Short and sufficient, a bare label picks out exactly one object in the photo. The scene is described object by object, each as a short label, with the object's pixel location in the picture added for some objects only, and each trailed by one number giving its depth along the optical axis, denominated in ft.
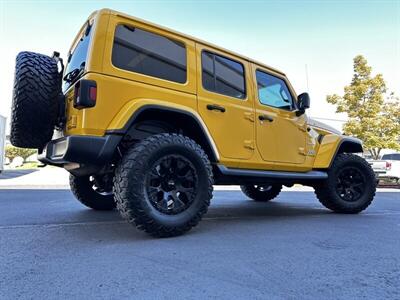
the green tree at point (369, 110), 60.13
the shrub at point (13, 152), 113.91
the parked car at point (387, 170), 42.78
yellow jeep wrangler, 9.30
